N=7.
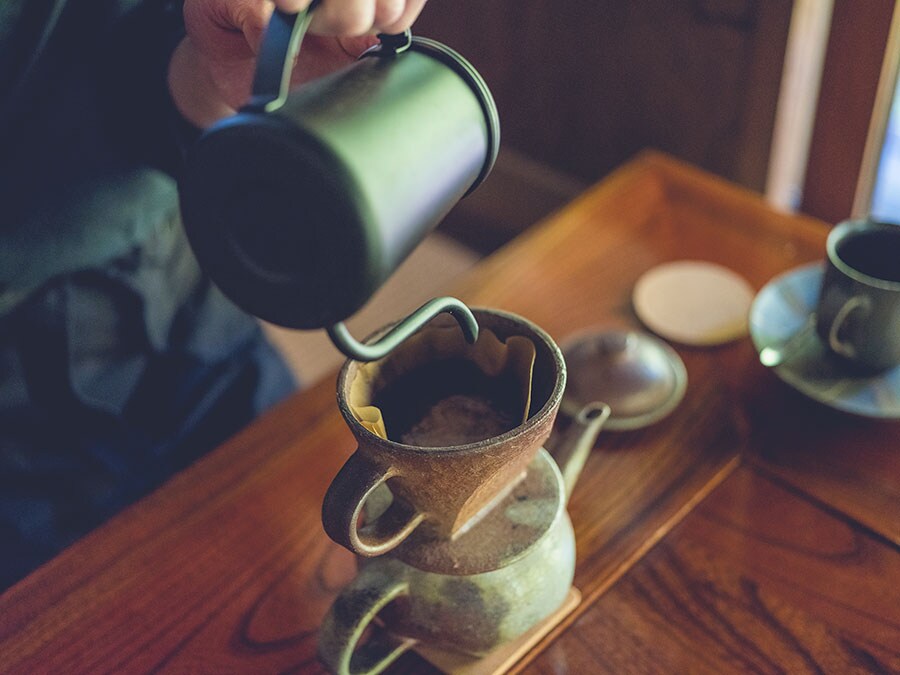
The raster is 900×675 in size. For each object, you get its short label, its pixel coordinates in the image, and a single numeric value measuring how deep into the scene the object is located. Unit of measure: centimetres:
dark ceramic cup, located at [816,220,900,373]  72
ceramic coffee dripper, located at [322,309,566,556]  47
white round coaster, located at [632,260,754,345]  87
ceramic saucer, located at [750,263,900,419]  75
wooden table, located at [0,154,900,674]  62
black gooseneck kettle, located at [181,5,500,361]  38
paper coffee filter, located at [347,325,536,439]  54
